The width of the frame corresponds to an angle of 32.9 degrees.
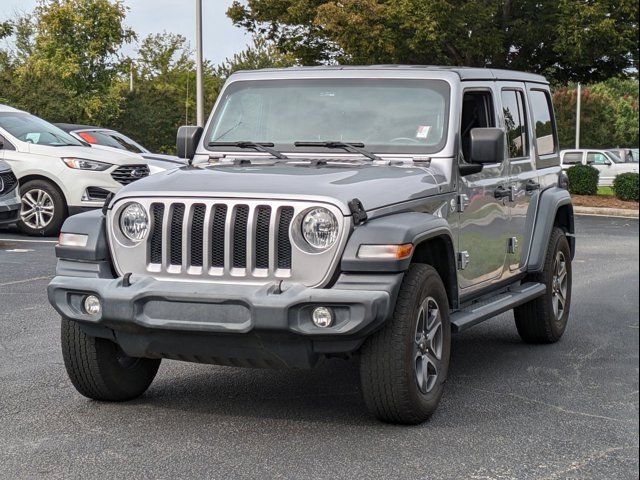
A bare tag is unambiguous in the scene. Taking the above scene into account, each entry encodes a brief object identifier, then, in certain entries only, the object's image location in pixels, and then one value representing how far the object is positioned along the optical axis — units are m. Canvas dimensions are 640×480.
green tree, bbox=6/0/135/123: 39.91
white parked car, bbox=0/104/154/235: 16.23
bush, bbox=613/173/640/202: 25.20
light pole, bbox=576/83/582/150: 57.53
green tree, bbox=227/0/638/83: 30.08
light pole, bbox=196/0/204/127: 29.20
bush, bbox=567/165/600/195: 28.94
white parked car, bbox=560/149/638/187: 42.77
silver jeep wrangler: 5.08
